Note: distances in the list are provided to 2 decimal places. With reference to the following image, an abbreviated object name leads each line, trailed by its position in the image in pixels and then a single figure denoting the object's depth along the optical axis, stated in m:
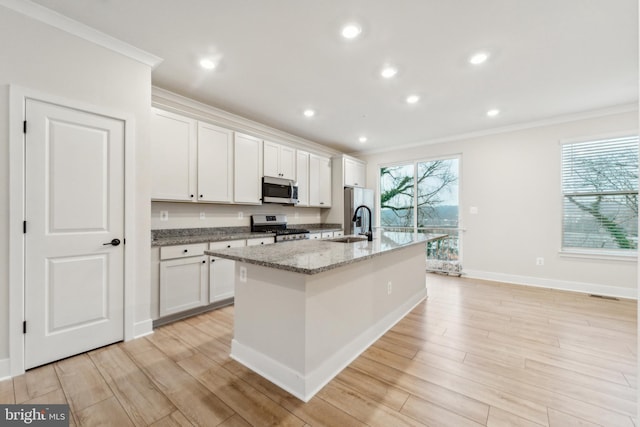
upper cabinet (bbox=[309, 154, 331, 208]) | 4.97
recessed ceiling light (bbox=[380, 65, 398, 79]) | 2.64
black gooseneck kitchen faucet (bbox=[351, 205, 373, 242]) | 2.67
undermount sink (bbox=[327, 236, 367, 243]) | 2.85
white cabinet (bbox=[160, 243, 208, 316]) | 2.70
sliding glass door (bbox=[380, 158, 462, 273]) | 4.97
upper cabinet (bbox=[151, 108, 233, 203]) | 2.91
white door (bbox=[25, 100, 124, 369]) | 1.92
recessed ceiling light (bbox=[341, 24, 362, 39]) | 2.05
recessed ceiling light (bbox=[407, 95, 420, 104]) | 3.28
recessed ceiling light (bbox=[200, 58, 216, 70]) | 2.53
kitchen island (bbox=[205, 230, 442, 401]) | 1.64
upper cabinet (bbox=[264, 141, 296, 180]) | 4.10
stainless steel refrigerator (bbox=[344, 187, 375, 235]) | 5.26
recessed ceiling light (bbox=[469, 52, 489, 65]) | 2.39
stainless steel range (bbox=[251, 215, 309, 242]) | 3.94
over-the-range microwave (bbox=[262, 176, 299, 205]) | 4.06
